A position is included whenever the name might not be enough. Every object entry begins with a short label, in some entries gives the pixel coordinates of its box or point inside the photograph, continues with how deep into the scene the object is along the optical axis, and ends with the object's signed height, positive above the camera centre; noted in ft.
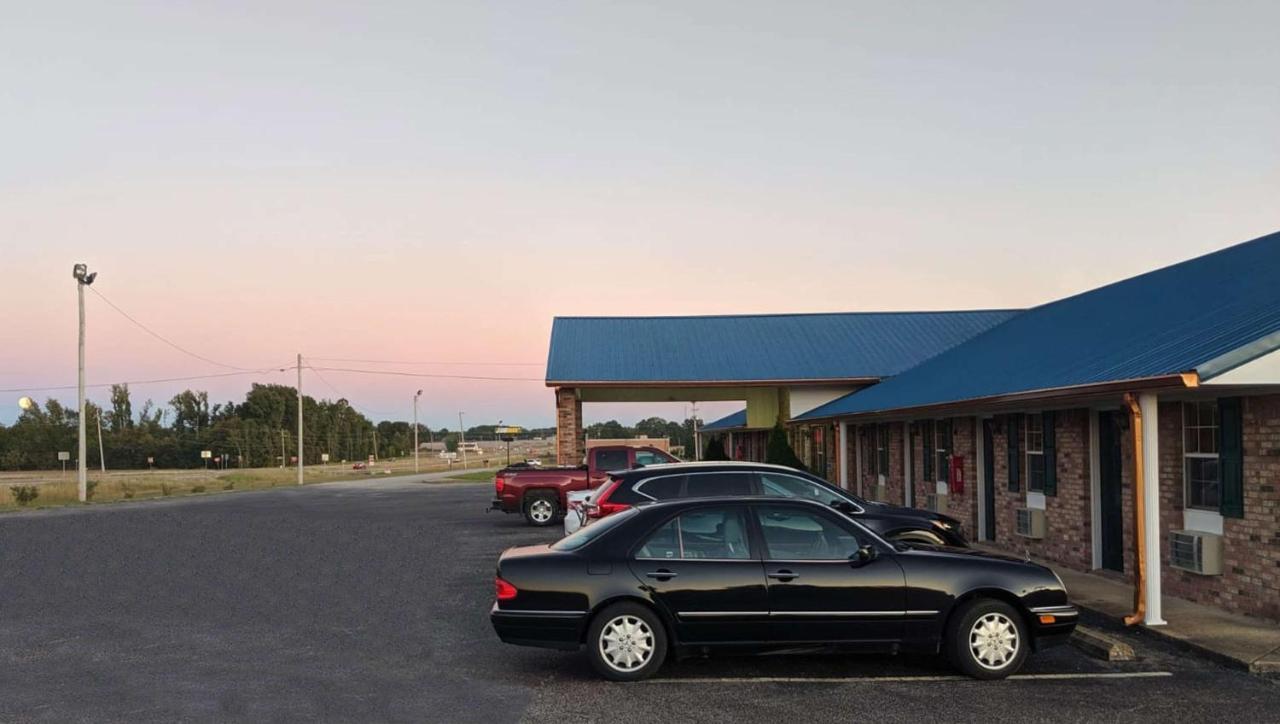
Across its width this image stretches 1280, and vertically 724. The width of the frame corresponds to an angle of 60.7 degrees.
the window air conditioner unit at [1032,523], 53.57 -5.97
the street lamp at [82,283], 136.36 +16.56
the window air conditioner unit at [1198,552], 38.22 -5.41
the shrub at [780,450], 101.14 -4.27
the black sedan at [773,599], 27.91 -4.96
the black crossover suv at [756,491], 43.45 -3.47
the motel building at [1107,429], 35.58 -1.32
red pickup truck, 79.46 -5.67
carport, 105.29 +5.04
